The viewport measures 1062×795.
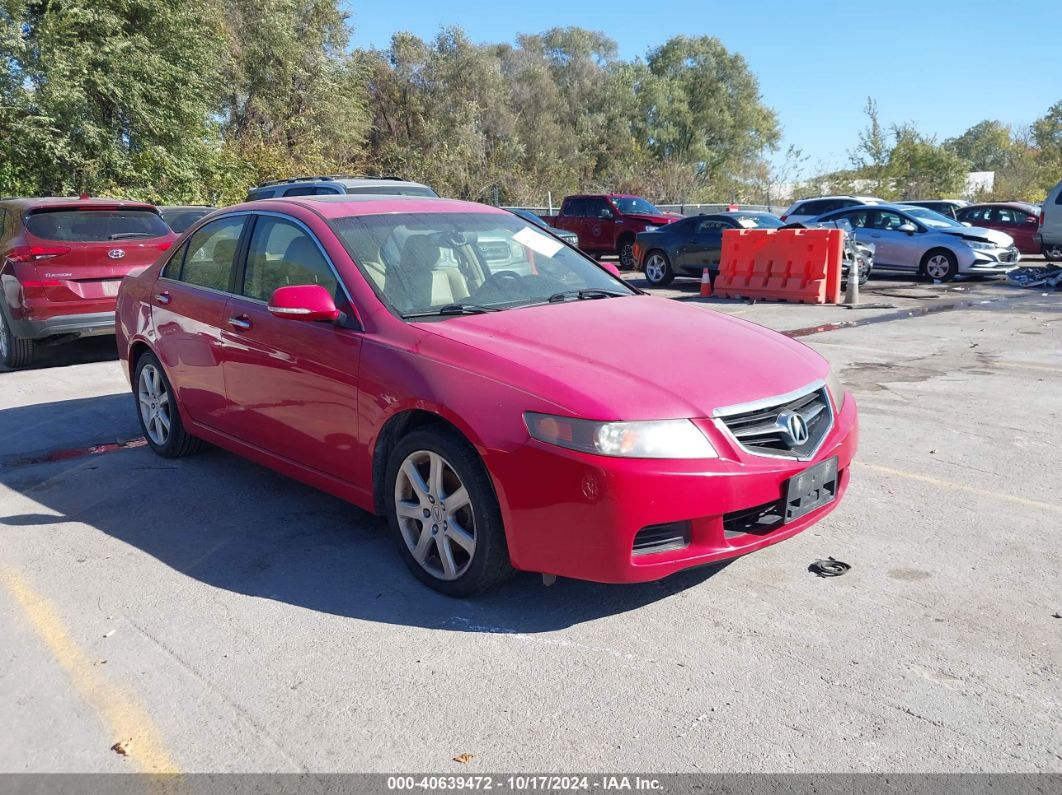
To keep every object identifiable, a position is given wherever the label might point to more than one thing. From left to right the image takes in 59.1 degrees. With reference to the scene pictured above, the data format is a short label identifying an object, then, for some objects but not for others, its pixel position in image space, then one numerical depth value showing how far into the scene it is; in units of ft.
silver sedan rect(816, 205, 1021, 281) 56.90
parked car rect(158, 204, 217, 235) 45.21
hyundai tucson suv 31.09
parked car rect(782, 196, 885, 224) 69.05
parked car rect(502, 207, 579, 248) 61.67
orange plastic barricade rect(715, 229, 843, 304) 47.55
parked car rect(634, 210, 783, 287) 55.62
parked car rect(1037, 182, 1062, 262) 60.03
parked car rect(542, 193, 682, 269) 70.49
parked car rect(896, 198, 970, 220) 77.63
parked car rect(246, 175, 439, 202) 42.11
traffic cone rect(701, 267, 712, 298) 51.52
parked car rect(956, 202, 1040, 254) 71.56
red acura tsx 11.39
